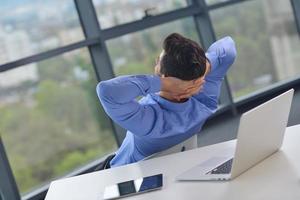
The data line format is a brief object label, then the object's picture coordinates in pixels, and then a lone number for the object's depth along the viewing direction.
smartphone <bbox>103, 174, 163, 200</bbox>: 1.57
